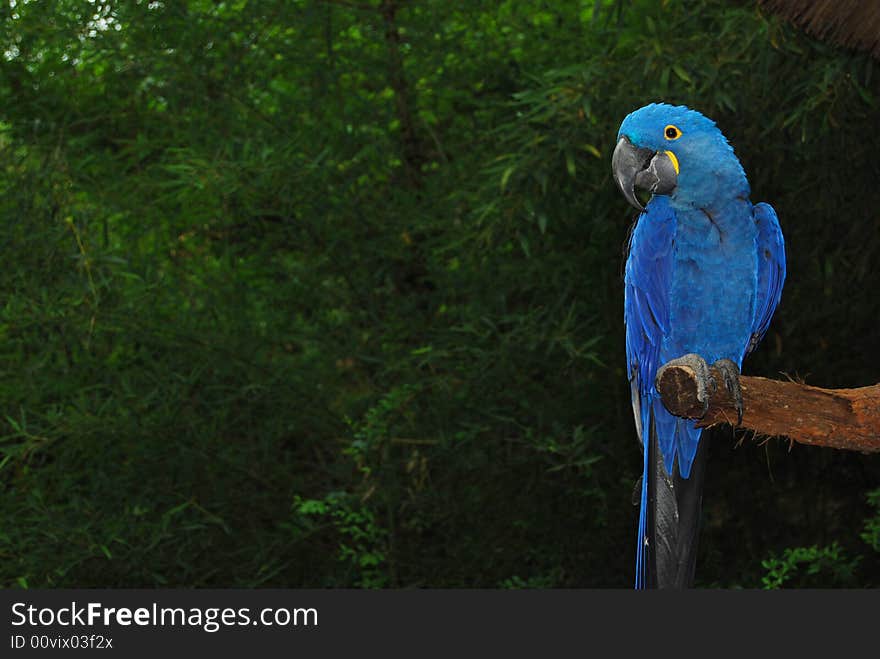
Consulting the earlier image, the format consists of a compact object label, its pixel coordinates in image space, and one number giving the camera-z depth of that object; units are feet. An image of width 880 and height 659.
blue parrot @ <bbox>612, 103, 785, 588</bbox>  18.57
